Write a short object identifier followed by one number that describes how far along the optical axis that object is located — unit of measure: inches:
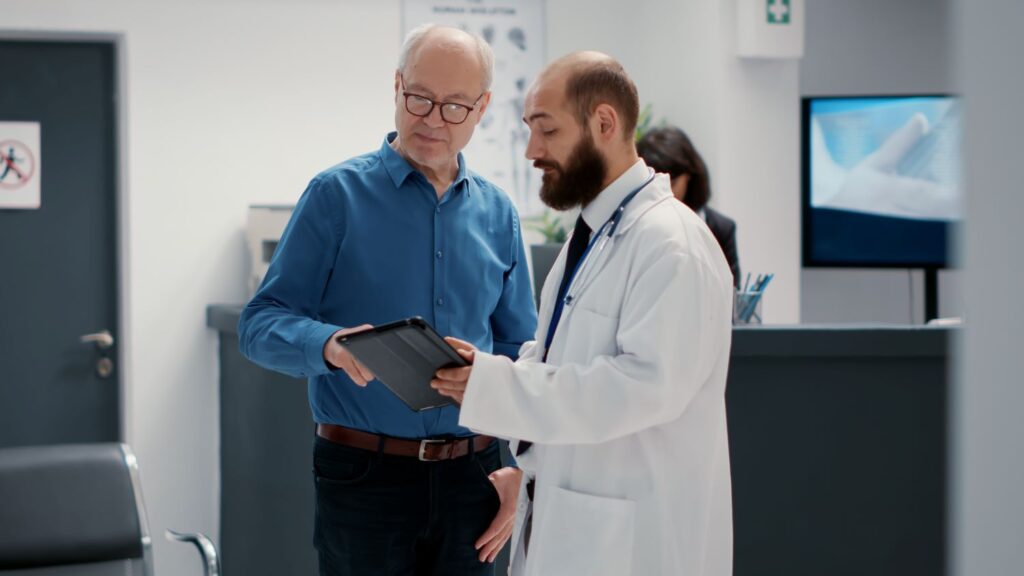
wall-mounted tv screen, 200.5
